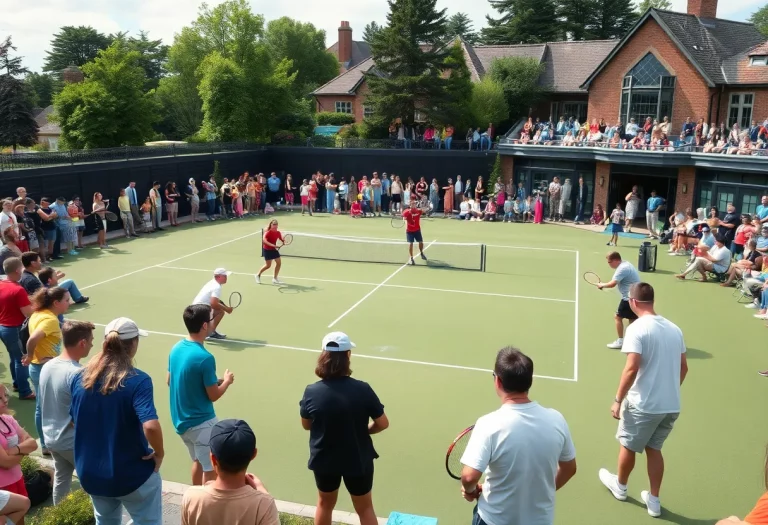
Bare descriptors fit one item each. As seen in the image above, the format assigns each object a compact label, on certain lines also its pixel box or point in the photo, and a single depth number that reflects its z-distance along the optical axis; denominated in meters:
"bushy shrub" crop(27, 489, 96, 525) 6.00
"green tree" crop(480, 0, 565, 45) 55.22
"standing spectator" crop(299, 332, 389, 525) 5.27
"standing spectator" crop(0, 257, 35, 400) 9.02
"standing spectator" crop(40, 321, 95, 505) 5.84
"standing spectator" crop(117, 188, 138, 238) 23.47
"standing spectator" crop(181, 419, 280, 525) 3.82
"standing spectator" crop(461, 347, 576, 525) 4.36
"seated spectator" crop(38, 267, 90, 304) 9.49
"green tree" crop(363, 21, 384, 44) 103.30
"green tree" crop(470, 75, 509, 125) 35.22
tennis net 20.00
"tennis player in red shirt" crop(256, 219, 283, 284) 16.31
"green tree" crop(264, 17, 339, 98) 79.81
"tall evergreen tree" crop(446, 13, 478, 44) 79.76
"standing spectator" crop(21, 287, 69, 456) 7.90
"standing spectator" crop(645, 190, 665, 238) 24.77
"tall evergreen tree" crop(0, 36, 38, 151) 58.53
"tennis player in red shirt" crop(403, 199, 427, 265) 19.14
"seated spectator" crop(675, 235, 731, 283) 17.95
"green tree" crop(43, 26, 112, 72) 81.56
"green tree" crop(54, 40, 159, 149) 41.38
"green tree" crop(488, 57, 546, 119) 36.41
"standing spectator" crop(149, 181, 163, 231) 24.95
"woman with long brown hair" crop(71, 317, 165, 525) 4.87
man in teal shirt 6.15
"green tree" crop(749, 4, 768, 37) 78.66
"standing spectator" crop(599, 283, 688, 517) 6.57
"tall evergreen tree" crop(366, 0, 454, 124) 34.25
